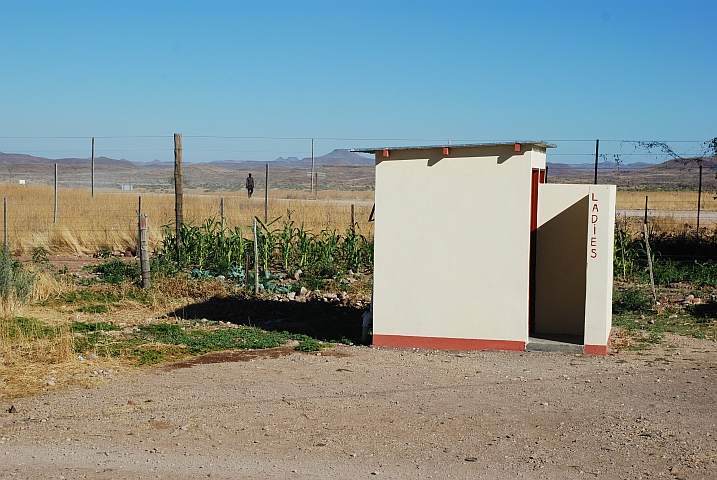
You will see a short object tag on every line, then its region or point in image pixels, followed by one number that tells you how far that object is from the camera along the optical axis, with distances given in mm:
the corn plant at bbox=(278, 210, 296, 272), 17584
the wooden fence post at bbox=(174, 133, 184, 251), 18281
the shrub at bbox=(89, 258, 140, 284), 15783
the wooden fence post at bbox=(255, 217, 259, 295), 14614
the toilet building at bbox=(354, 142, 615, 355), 10508
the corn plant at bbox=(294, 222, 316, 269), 17378
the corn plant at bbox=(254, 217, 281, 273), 17219
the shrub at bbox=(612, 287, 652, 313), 13773
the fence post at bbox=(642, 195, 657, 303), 14003
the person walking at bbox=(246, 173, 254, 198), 32669
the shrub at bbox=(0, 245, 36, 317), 12734
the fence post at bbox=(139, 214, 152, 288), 14945
